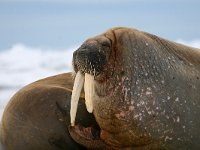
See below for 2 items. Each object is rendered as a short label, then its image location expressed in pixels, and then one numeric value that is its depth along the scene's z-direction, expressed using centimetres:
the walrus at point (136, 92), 1276
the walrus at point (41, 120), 1484
